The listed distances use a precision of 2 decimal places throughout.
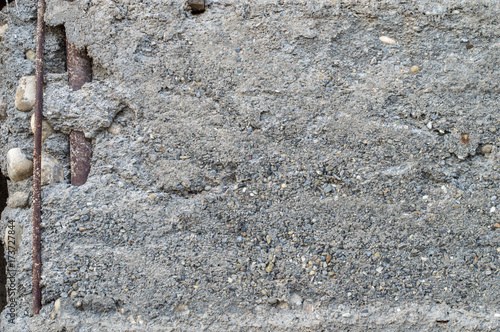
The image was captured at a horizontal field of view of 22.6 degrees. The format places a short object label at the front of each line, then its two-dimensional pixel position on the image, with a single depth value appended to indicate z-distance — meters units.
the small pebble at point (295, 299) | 1.41
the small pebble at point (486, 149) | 1.42
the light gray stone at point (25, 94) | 1.45
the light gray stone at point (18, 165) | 1.45
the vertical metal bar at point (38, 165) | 1.42
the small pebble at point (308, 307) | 1.41
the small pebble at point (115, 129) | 1.44
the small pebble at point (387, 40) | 1.43
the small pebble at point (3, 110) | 1.49
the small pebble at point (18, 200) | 1.45
